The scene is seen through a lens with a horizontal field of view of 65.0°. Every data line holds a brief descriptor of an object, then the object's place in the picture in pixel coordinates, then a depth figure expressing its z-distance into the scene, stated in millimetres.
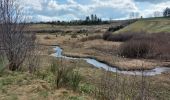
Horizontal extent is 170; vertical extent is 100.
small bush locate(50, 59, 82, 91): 4926
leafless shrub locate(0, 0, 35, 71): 6280
